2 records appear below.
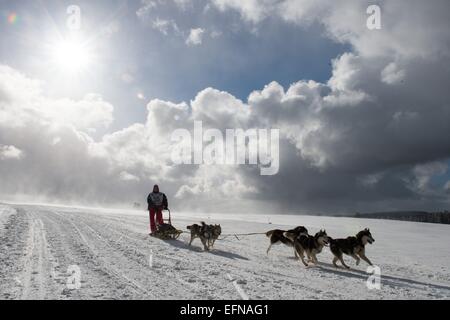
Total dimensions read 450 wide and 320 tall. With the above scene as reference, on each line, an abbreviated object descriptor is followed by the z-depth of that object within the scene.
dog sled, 15.01
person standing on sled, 17.03
